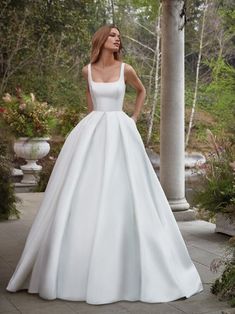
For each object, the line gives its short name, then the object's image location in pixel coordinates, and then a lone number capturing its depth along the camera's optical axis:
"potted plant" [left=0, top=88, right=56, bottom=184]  9.37
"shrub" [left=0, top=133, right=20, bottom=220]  6.02
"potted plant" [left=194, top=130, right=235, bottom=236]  5.25
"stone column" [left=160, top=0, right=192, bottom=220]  6.07
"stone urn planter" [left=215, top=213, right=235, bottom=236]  5.32
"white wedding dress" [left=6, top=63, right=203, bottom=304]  3.29
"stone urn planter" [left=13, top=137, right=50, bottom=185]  9.71
